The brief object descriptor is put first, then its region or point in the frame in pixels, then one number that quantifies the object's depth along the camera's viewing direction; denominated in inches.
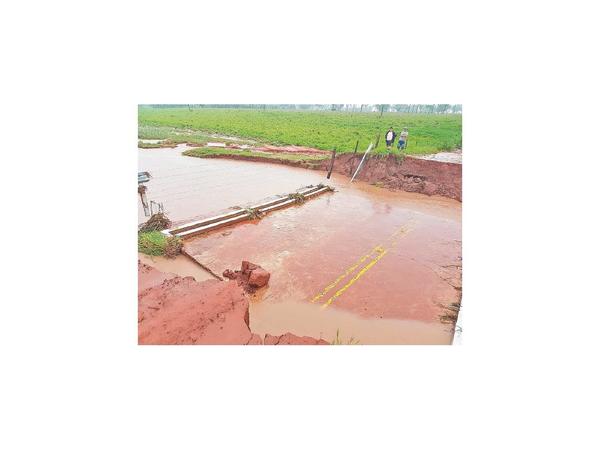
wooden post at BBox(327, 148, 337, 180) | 280.6
